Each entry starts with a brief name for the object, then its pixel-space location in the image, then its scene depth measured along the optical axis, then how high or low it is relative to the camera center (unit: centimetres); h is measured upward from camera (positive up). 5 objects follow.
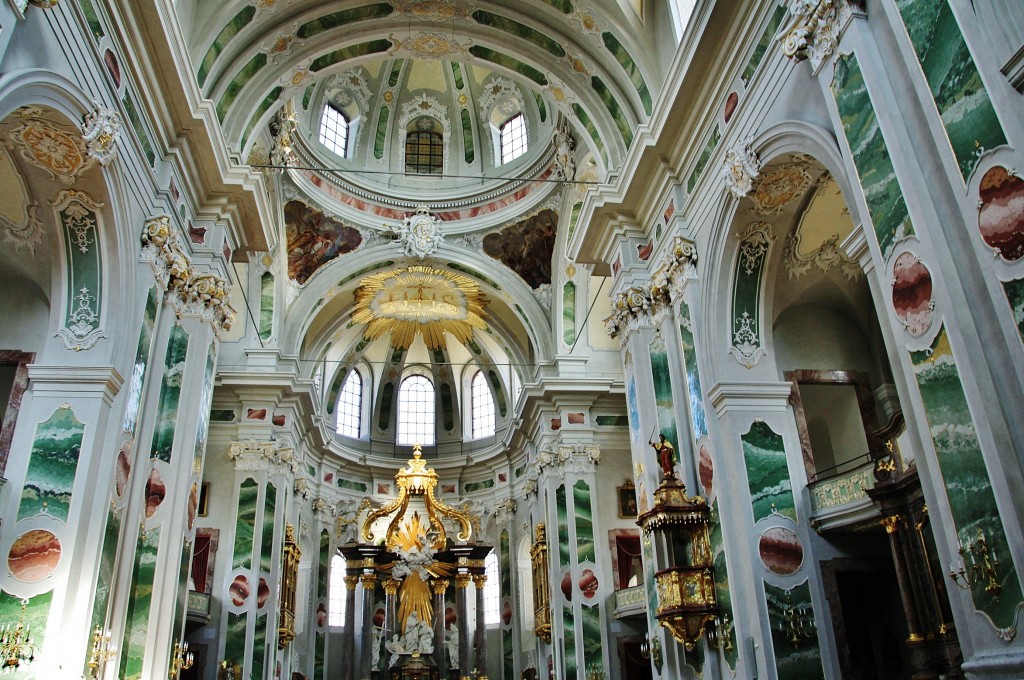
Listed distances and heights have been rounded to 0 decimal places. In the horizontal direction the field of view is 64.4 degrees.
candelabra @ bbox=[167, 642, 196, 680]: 992 +38
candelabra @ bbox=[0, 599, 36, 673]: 738 +47
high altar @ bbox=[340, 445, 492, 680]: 2186 +248
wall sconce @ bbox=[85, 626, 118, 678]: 817 +45
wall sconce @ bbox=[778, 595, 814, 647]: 892 +43
